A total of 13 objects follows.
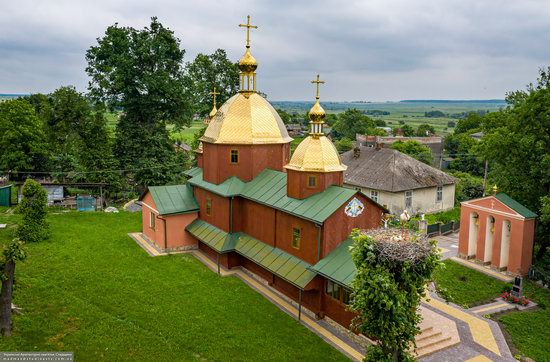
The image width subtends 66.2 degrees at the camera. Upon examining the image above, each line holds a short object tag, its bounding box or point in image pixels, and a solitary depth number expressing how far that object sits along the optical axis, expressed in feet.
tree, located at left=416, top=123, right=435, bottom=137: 316.81
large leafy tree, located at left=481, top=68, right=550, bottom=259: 74.02
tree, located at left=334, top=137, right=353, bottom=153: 215.72
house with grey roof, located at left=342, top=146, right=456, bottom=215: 110.32
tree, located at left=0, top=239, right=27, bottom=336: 46.01
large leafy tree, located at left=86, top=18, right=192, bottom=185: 119.03
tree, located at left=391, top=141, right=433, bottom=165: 159.33
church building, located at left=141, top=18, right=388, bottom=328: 55.47
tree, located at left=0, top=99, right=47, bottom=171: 130.62
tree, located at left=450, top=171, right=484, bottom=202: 130.52
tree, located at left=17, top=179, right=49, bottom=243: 78.93
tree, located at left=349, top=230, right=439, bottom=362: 36.63
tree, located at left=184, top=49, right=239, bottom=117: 141.90
